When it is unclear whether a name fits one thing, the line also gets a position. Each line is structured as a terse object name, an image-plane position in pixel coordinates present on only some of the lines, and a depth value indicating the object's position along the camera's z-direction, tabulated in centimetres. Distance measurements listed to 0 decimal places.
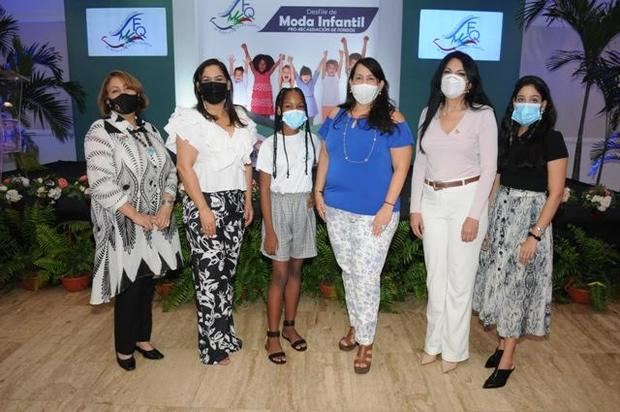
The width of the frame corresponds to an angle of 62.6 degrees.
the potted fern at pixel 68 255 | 401
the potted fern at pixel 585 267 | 392
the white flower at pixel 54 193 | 427
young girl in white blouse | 281
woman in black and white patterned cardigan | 264
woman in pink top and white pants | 261
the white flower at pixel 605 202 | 415
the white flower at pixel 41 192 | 430
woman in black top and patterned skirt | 256
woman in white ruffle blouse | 266
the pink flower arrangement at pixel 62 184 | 446
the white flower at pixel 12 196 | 427
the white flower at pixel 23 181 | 446
